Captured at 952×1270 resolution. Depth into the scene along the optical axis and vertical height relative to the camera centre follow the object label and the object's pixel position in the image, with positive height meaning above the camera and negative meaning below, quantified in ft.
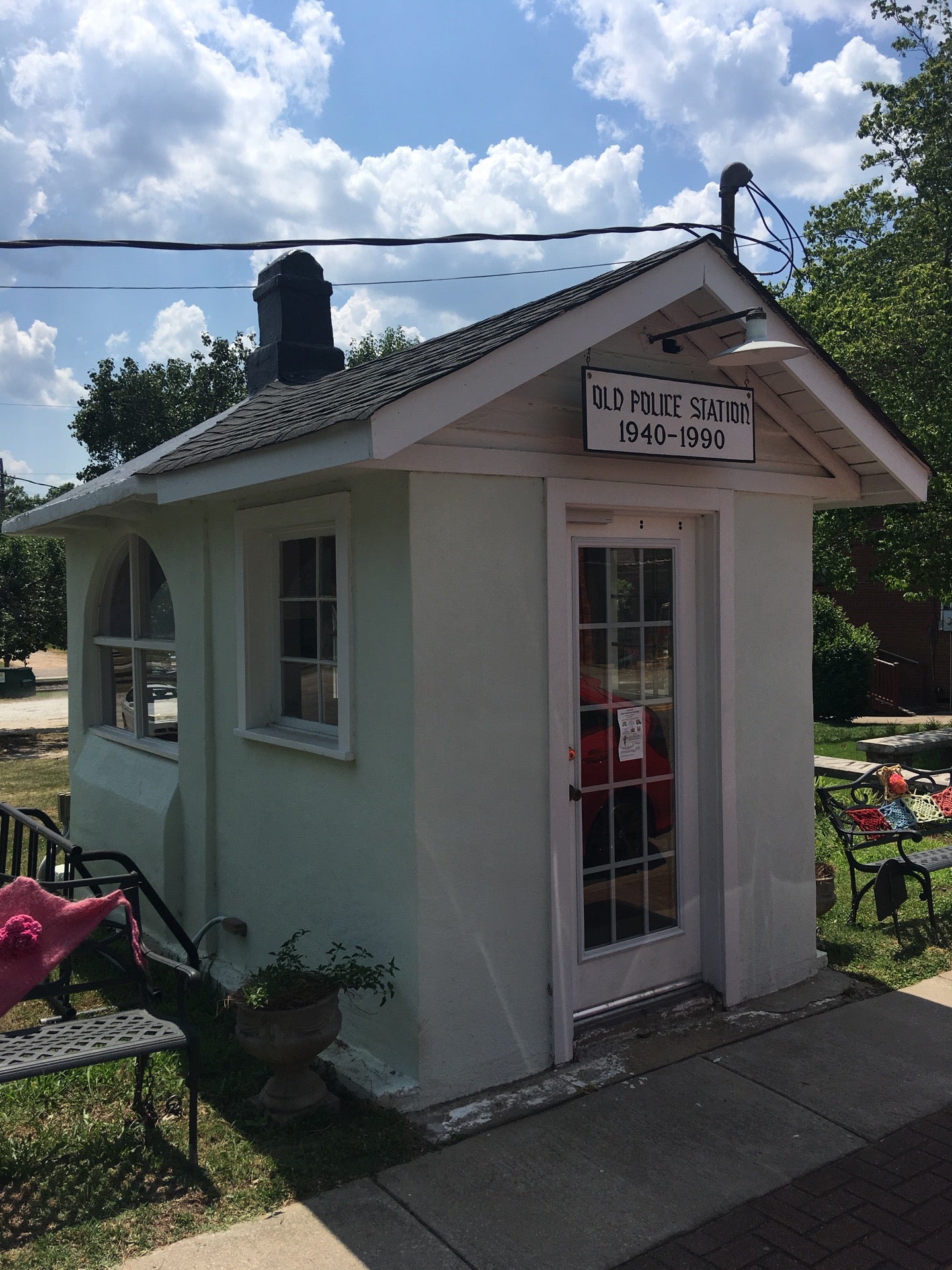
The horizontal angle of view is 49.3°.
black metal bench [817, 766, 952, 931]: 21.36 -4.80
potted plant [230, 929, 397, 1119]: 13.02 -5.03
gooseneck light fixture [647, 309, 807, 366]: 14.48 +3.69
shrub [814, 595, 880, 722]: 62.03 -3.65
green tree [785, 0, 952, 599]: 43.68 +12.66
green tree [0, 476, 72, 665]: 62.44 +1.63
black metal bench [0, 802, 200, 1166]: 11.65 -4.82
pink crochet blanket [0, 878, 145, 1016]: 12.59 -3.77
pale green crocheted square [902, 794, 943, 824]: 25.57 -5.00
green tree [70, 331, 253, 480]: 81.30 +17.26
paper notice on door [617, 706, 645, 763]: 16.49 -1.88
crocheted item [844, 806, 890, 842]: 22.94 -4.59
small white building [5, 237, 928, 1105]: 13.98 -0.67
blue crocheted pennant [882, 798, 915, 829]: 23.09 -4.57
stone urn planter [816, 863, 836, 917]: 20.30 -5.45
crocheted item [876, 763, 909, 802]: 24.84 -4.20
